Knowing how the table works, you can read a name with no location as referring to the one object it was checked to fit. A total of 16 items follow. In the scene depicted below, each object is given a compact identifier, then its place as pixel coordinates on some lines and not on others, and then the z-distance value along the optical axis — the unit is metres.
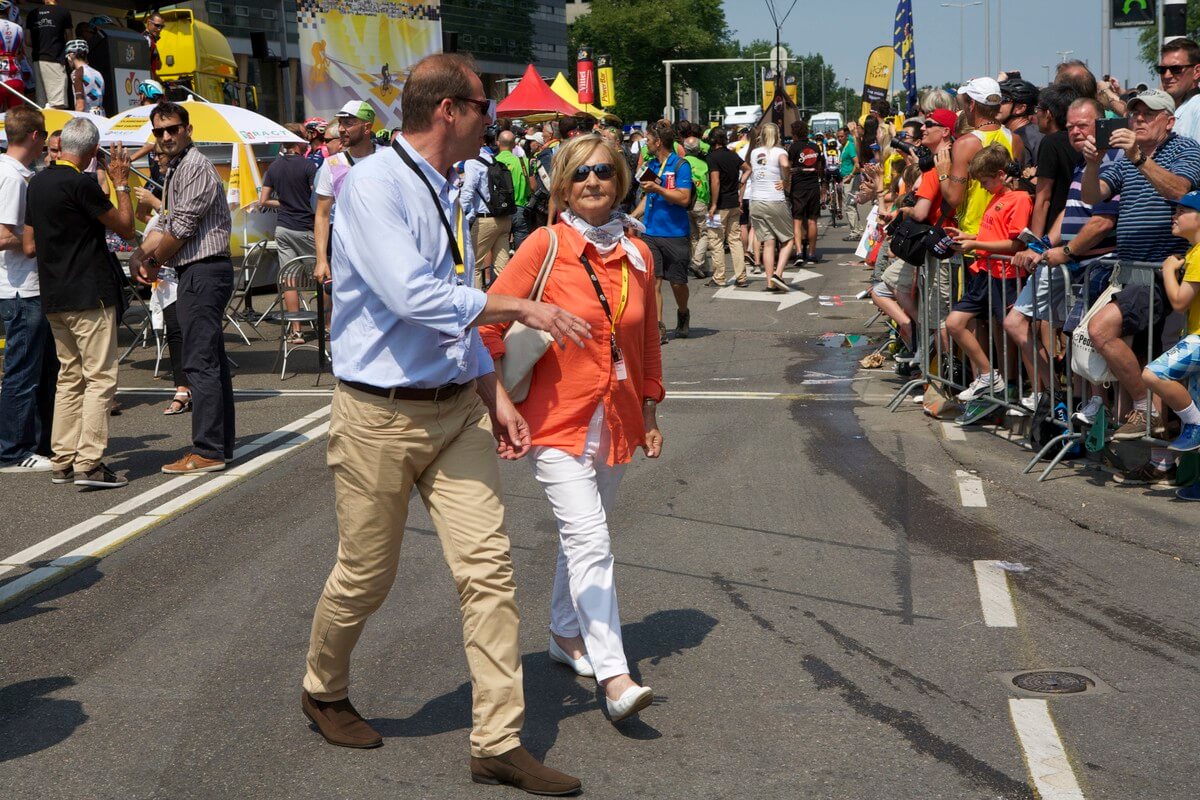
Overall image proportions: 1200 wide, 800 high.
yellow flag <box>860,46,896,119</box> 25.03
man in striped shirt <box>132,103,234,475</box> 8.40
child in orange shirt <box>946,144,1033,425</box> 9.30
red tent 32.84
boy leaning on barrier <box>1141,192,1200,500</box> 7.24
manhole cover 4.75
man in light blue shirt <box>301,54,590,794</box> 3.97
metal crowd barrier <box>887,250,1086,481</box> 8.30
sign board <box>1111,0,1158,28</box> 14.84
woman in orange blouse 4.51
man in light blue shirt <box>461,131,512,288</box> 13.83
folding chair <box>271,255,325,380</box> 12.28
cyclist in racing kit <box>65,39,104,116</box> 18.27
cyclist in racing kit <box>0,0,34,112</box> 16.94
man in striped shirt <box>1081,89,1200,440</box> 7.62
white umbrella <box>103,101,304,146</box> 15.57
